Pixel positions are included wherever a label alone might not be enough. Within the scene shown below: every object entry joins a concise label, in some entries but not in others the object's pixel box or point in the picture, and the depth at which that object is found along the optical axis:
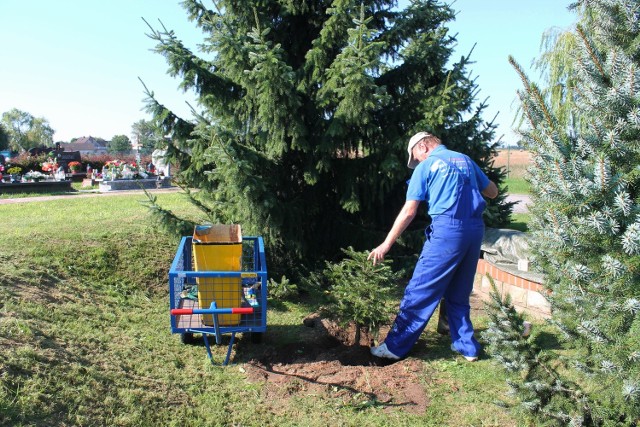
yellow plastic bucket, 4.58
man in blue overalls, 3.99
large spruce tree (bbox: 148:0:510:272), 5.55
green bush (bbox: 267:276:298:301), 6.32
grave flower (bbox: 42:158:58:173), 21.17
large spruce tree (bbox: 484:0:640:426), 2.16
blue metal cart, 4.28
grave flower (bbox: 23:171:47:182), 17.23
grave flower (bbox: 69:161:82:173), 25.31
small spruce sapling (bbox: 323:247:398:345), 4.44
